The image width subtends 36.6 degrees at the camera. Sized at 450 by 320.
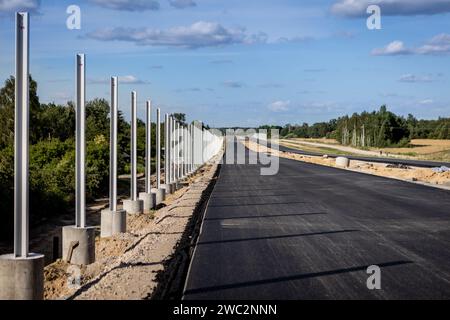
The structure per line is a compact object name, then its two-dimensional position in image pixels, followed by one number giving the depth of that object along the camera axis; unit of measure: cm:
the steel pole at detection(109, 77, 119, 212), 1766
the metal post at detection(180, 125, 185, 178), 4581
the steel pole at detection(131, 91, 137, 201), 2127
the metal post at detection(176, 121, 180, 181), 4103
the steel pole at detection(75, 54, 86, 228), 1383
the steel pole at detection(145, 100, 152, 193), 2592
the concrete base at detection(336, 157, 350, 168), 5708
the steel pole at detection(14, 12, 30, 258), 950
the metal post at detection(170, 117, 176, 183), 3800
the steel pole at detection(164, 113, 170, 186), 3378
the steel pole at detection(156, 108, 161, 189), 3138
